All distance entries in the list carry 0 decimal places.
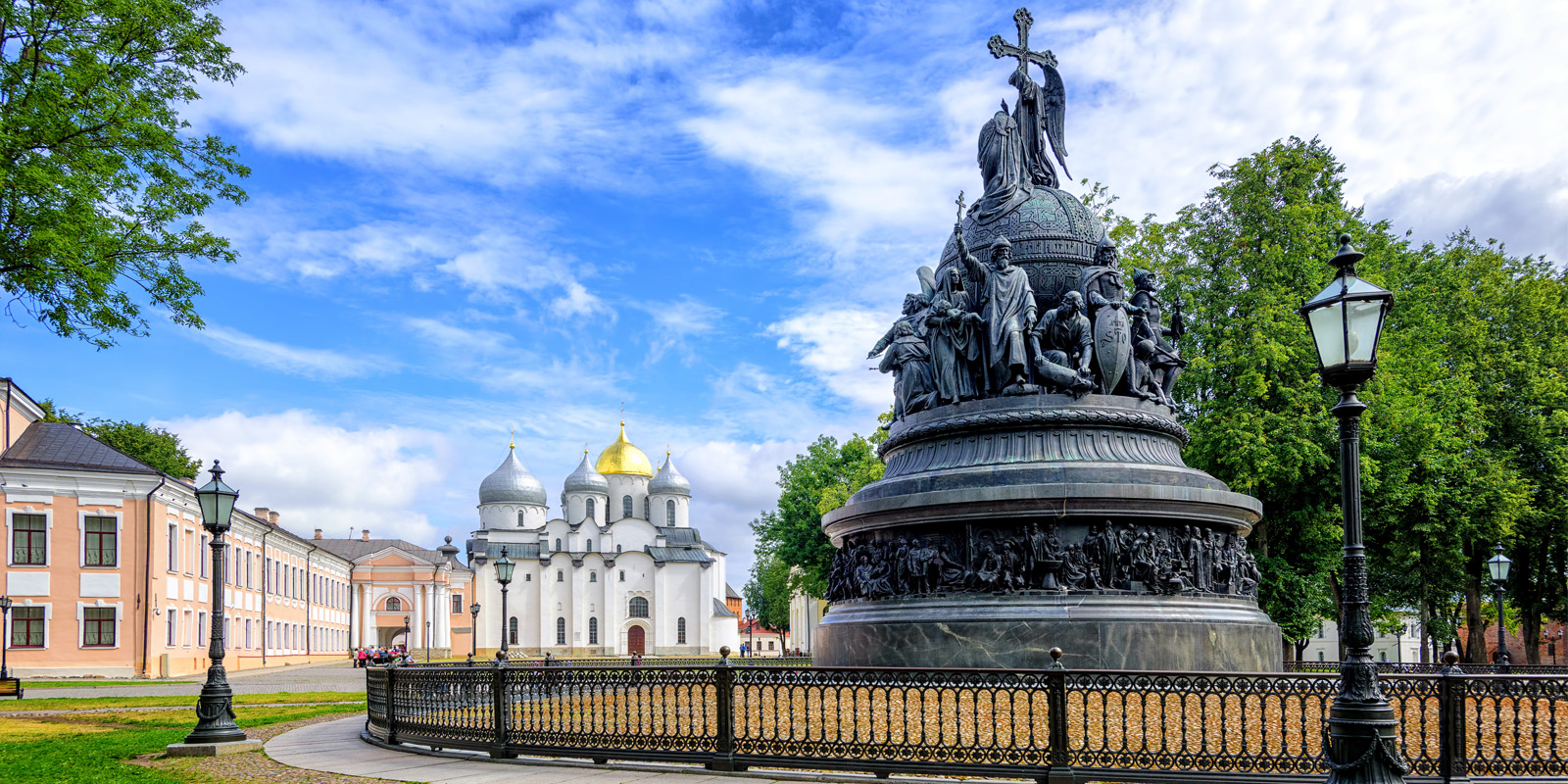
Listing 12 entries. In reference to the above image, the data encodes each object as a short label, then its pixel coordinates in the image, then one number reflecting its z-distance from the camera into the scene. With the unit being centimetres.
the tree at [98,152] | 1327
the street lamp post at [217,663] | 1400
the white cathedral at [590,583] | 8956
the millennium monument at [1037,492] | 1516
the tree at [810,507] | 4988
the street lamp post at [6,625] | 3272
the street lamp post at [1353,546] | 714
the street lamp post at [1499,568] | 2392
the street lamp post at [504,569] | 2927
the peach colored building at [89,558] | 3838
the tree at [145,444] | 5622
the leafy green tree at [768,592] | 7631
